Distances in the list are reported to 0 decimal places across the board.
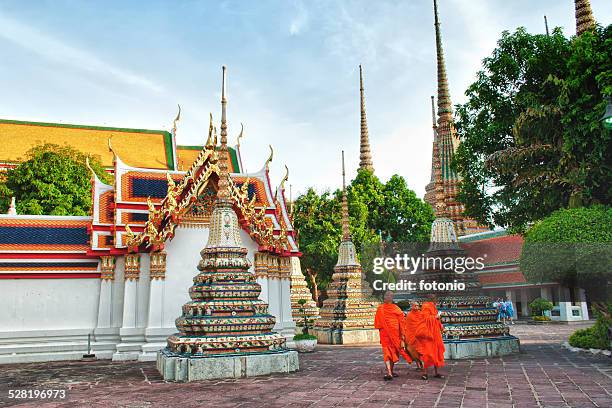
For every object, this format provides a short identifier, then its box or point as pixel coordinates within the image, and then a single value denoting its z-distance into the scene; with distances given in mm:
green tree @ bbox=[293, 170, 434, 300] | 32156
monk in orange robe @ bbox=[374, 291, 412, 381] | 8633
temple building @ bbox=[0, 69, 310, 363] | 13367
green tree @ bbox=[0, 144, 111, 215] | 25438
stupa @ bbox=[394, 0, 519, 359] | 11344
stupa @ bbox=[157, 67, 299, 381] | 8992
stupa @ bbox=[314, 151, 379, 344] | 18891
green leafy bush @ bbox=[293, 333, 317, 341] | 15219
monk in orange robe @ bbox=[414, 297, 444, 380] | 8609
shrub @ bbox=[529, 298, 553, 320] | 28781
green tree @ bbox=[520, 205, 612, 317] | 10648
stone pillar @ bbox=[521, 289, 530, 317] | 33344
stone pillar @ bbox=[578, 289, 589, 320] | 27609
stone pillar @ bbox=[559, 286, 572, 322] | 26734
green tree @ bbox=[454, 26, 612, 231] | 12742
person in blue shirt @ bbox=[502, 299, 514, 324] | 24109
